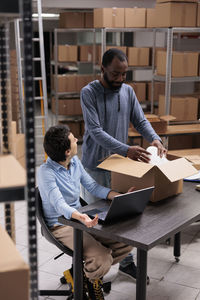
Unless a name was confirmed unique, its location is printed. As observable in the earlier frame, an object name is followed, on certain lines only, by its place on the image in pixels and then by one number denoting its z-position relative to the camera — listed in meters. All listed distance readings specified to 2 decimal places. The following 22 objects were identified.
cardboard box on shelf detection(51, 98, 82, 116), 7.53
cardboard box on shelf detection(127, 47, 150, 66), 6.42
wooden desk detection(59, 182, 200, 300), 2.04
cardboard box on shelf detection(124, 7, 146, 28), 6.02
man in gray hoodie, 2.88
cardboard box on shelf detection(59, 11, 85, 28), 7.83
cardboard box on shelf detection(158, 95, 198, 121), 5.31
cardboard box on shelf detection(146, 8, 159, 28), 5.78
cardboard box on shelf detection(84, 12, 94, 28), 7.89
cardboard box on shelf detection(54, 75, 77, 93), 7.58
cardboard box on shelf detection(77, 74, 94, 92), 7.70
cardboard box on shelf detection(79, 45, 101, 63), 7.79
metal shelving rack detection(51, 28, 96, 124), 7.45
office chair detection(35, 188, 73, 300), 2.47
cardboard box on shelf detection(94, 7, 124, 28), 5.97
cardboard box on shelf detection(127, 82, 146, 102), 6.73
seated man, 2.35
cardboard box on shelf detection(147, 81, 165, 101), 6.84
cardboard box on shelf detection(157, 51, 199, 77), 5.16
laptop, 2.11
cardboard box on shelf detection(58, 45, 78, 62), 7.59
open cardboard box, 2.42
